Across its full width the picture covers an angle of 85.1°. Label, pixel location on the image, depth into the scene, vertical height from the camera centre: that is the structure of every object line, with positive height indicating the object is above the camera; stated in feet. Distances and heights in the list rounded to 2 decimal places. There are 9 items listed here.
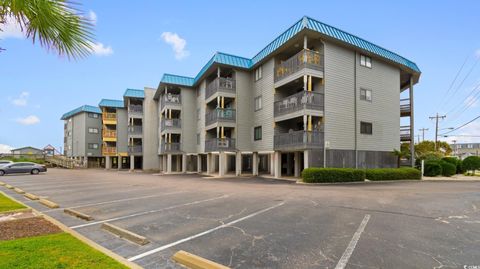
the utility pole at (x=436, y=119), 160.41 +14.66
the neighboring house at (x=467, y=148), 334.44 -7.00
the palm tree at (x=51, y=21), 11.96 +5.77
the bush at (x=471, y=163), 97.14 -7.67
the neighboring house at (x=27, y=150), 262.08 -10.08
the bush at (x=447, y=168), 86.38 -8.42
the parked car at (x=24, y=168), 99.25 -10.85
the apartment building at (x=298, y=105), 66.54 +11.13
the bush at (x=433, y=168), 84.69 -8.32
